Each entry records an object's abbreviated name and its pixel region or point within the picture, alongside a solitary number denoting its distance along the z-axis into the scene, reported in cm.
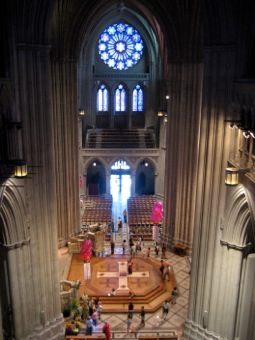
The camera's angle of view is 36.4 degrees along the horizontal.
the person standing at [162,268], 2215
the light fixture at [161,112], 3177
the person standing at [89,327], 1695
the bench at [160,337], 1654
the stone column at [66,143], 2428
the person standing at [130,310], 1808
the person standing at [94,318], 1780
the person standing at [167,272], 2185
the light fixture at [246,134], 1293
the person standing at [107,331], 1638
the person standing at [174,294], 1990
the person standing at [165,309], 1840
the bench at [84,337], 1636
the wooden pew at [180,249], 2467
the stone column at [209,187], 1446
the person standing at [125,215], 3126
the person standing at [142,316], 1792
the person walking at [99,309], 1842
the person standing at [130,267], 2248
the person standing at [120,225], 2905
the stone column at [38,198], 1441
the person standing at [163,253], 2440
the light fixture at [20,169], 1270
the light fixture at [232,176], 1288
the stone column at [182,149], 2306
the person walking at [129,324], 1748
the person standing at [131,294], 1984
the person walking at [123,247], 2524
